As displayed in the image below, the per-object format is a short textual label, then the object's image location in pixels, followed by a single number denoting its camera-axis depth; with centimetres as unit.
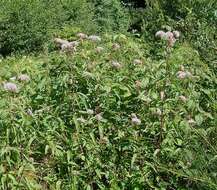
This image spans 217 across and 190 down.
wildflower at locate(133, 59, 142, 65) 250
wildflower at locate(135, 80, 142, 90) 235
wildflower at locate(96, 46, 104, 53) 251
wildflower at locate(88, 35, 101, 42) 246
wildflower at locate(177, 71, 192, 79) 232
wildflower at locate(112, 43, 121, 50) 257
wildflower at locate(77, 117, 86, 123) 223
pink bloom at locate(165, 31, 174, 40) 233
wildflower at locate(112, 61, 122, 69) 245
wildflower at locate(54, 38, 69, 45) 233
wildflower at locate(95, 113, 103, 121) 224
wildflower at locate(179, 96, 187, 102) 231
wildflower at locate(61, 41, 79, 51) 227
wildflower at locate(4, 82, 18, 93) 212
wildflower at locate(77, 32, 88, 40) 254
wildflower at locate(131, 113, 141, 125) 223
